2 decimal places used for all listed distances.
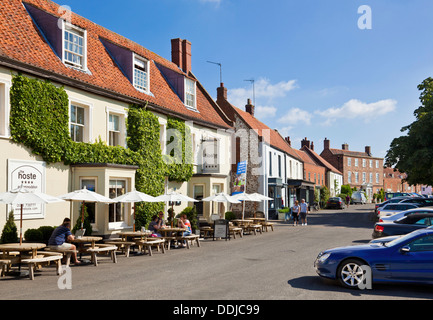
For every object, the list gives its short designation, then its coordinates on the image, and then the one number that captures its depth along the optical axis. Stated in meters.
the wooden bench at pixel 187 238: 18.16
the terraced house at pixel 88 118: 15.20
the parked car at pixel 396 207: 27.40
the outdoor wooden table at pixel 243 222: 26.08
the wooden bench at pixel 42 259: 10.95
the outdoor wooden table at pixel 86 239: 13.46
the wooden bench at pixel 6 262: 11.02
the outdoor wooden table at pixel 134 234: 16.47
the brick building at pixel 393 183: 102.99
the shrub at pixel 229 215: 28.20
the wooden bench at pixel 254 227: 24.77
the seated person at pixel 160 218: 18.91
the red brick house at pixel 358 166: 86.38
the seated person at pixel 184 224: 18.91
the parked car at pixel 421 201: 30.47
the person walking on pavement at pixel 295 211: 30.97
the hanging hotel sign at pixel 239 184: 31.89
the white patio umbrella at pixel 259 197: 26.54
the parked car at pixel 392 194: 49.04
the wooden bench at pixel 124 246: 15.37
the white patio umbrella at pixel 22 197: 11.74
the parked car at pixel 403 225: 15.55
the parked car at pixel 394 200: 35.28
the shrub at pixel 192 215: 23.05
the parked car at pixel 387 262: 9.04
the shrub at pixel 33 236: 14.73
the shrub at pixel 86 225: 16.88
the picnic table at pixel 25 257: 11.00
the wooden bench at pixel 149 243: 15.87
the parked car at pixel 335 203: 56.16
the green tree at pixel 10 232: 14.11
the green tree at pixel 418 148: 33.16
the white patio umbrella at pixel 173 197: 18.06
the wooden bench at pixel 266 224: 26.47
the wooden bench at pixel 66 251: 12.80
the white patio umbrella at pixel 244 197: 24.45
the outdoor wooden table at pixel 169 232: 17.98
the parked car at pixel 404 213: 18.72
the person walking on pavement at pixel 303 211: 30.62
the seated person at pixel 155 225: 18.48
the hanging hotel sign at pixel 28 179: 14.75
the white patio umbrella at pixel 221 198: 22.14
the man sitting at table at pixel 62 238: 12.90
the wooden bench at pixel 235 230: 22.70
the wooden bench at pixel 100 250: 13.27
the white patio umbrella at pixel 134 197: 16.36
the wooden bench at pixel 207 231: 22.61
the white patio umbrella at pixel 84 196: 13.94
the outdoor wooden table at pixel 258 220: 27.52
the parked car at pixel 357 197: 77.12
